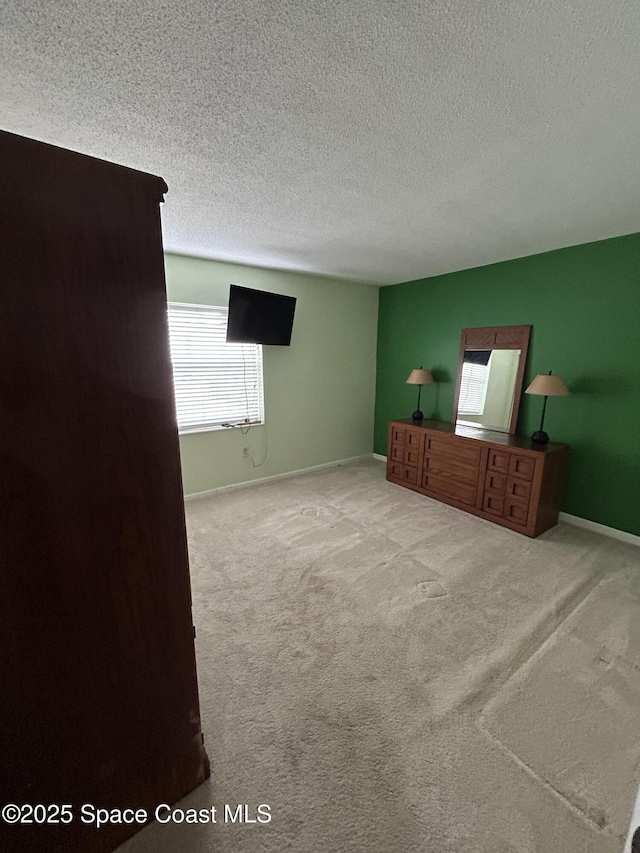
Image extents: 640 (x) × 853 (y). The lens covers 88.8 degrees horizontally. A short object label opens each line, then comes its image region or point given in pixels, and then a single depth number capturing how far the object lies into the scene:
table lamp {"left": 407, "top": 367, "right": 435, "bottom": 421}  3.78
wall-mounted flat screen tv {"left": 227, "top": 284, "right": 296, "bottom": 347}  3.32
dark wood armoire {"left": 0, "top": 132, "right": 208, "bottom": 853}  0.71
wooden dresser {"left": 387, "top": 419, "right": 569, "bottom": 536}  2.74
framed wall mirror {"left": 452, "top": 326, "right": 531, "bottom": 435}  3.26
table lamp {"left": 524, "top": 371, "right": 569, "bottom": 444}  2.71
